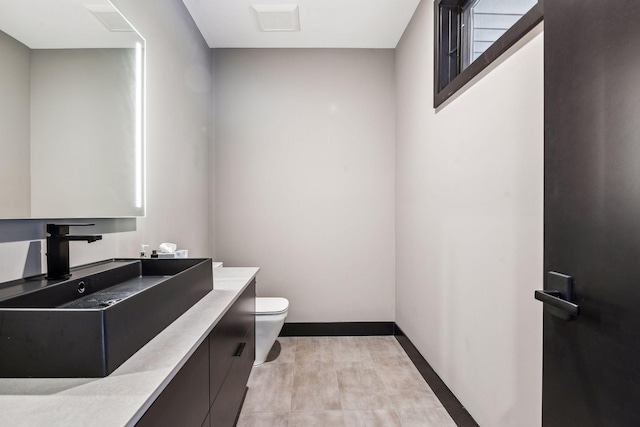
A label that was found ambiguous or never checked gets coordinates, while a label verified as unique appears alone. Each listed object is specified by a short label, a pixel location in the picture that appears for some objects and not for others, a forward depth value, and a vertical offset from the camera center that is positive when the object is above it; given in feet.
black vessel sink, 2.57 -0.98
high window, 4.66 +3.02
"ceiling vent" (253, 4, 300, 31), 8.40 +4.86
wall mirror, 3.58 +1.23
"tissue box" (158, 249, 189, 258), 6.46 -0.90
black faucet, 3.95 -0.50
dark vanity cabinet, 2.92 -1.95
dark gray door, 2.34 -0.01
